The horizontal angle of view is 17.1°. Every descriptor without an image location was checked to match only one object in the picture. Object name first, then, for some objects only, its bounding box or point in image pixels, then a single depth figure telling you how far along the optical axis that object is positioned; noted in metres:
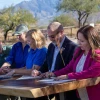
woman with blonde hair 4.25
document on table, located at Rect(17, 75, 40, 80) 3.72
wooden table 2.77
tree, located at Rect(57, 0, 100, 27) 52.28
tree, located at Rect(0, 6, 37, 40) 47.03
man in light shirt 3.94
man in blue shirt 5.15
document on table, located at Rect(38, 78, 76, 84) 3.09
